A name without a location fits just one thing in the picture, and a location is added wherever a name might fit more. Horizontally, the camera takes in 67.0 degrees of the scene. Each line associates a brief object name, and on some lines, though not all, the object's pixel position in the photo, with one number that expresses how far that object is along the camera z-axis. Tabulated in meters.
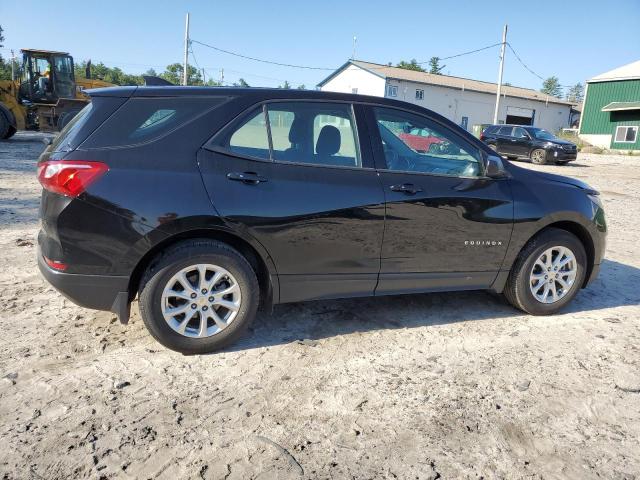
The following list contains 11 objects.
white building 42.59
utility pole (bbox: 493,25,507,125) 32.75
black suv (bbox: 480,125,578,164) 21.30
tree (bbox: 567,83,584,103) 146.90
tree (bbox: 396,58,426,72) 71.81
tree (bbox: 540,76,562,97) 143.07
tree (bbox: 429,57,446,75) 74.69
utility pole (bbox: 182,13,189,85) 36.38
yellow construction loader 18.78
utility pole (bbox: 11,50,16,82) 20.52
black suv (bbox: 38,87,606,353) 3.03
